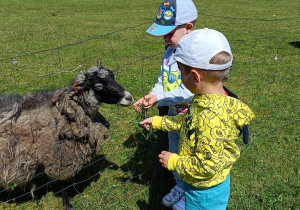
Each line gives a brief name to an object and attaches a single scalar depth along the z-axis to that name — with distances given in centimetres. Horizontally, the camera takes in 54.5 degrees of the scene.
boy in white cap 184
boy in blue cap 273
